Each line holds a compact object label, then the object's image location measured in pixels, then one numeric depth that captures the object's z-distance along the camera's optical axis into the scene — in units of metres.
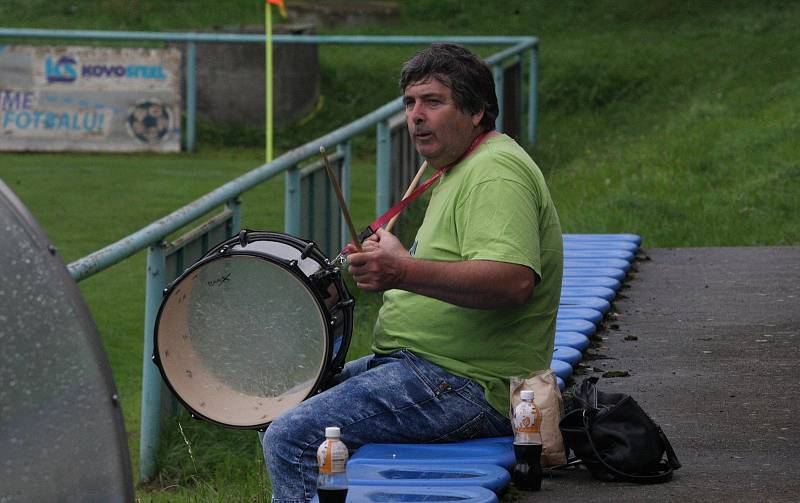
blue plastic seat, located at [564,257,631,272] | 13.04
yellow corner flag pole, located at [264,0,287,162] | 25.19
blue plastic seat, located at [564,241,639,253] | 14.15
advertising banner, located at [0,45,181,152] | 27.70
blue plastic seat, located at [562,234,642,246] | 14.69
